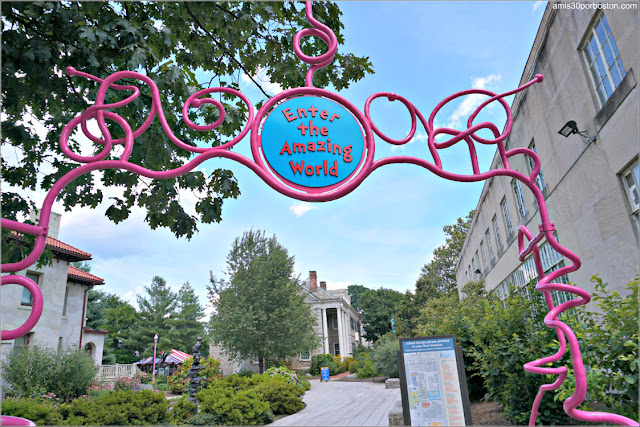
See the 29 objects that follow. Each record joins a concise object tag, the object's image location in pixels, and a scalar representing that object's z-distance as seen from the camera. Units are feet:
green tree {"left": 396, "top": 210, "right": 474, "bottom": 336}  133.49
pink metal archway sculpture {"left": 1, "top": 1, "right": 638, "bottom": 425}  8.33
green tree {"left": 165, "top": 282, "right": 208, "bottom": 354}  163.22
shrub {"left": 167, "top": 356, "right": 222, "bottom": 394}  54.49
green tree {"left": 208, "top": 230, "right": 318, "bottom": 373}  72.13
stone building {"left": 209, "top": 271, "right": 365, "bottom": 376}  144.14
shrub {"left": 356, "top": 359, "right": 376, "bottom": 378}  88.35
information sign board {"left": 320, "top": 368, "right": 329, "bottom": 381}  93.15
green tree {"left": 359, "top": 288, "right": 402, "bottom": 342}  178.91
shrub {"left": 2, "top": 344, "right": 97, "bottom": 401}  44.24
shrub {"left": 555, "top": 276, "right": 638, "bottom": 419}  14.38
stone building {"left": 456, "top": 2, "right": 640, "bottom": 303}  22.89
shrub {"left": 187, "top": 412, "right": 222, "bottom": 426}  31.48
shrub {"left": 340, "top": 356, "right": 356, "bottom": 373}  117.91
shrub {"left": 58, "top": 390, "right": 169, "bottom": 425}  26.40
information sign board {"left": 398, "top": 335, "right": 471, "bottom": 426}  17.38
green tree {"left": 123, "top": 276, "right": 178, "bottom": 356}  155.02
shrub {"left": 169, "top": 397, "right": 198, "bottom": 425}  32.48
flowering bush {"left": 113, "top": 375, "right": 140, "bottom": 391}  62.20
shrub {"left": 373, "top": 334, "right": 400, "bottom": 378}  70.18
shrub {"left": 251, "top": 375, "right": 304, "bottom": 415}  39.73
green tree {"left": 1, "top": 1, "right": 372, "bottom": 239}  13.41
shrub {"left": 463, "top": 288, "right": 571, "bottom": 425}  22.09
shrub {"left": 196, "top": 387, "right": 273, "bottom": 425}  32.14
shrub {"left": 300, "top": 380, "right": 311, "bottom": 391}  63.83
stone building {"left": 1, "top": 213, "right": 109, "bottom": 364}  57.36
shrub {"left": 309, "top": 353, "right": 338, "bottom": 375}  111.14
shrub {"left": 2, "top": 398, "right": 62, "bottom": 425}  24.23
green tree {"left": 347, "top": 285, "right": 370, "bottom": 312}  299.27
